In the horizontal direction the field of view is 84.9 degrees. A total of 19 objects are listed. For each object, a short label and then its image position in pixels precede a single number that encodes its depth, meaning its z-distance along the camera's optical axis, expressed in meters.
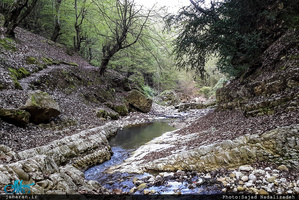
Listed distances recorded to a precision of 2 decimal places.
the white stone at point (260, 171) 2.89
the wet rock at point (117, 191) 3.35
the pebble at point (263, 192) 2.51
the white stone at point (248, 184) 2.75
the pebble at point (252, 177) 2.83
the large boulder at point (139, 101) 16.62
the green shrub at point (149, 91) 24.94
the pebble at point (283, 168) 2.82
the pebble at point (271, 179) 2.66
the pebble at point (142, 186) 3.40
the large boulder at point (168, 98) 25.49
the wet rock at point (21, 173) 2.50
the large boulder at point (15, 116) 5.34
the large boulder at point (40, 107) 6.07
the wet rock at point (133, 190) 3.30
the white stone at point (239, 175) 3.01
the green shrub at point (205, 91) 29.97
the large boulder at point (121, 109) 13.88
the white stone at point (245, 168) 3.13
